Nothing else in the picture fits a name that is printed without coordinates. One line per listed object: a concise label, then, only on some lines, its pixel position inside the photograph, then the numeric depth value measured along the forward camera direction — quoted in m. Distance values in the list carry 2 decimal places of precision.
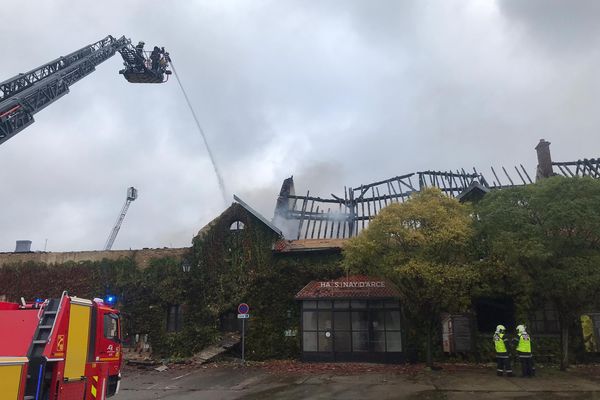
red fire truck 6.72
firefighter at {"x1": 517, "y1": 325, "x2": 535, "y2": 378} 15.63
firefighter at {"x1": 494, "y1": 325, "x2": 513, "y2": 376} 15.86
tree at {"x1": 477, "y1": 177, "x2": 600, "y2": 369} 15.47
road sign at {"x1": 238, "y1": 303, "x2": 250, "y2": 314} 20.26
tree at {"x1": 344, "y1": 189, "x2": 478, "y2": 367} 16.62
